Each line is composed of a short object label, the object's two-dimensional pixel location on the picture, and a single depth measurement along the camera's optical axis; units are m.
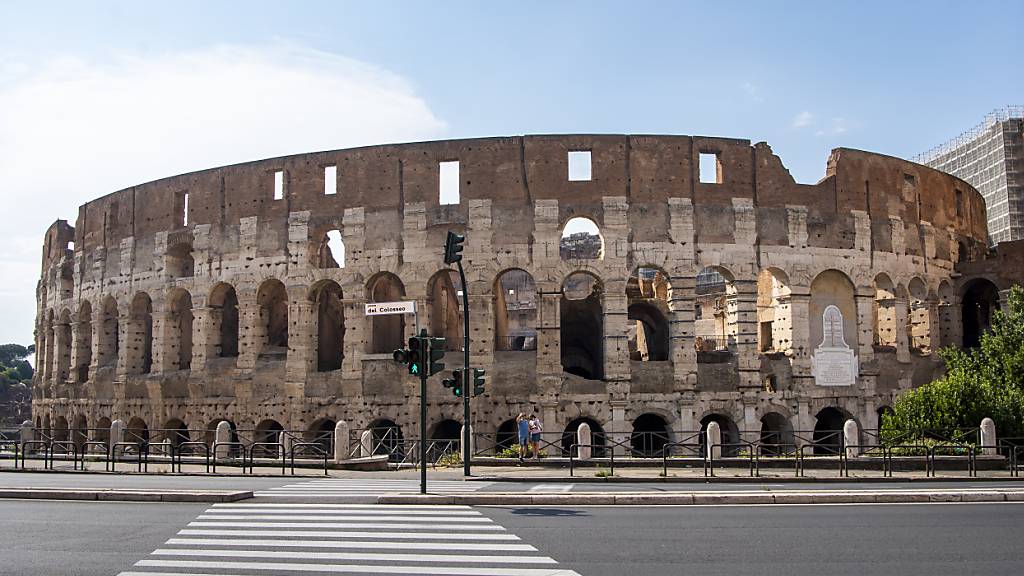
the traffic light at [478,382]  19.62
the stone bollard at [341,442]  20.52
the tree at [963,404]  21.25
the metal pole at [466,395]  18.40
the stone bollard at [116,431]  23.81
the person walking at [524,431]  22.10
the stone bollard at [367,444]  21.69
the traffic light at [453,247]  17.67
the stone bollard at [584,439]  21.36
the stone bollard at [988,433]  20.03
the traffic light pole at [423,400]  14.28
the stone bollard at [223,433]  23.04
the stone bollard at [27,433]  27.12
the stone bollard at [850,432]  22.12
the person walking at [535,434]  21.64
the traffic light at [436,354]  16.02
